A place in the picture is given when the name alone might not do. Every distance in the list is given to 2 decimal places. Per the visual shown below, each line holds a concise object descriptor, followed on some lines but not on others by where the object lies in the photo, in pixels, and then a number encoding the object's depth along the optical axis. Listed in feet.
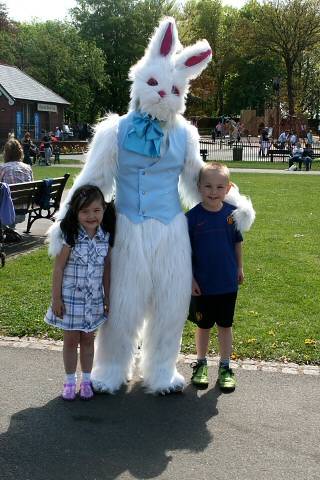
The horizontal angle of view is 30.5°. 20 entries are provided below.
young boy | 12.80
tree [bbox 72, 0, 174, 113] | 178.40
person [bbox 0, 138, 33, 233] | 29.22
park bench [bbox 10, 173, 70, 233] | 28.03
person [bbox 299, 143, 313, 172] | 83.30
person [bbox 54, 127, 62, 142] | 131.66
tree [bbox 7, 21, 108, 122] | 150.61
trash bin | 98.84
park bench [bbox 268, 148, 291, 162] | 100.58
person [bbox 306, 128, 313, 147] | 119.67
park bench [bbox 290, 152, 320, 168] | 84.43
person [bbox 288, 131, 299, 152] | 114.69
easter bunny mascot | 12.32
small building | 123.95
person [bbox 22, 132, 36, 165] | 83.10
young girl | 11.96
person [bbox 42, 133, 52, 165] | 88.89
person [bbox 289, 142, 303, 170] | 84.28
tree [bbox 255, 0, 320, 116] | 141.38
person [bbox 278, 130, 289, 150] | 119.73
